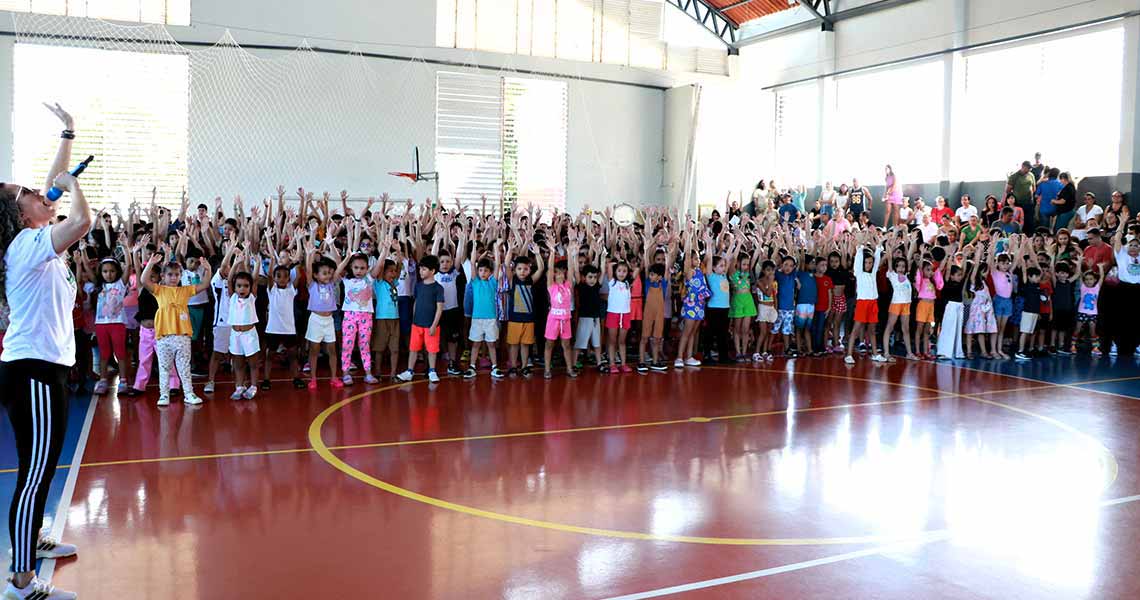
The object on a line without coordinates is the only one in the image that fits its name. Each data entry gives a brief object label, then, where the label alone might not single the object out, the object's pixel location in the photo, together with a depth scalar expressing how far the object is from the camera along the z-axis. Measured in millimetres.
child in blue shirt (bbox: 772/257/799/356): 11789
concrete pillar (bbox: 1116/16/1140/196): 16203
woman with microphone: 3754
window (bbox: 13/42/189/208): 16078
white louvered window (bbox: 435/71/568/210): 21188
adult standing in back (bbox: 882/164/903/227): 19641
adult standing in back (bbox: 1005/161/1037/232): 16859
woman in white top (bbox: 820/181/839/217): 20734
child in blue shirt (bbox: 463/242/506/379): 9867
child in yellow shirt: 7992
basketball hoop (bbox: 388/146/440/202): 19516
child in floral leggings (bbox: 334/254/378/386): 9273
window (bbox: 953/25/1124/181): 16922
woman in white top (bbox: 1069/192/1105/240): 15055
